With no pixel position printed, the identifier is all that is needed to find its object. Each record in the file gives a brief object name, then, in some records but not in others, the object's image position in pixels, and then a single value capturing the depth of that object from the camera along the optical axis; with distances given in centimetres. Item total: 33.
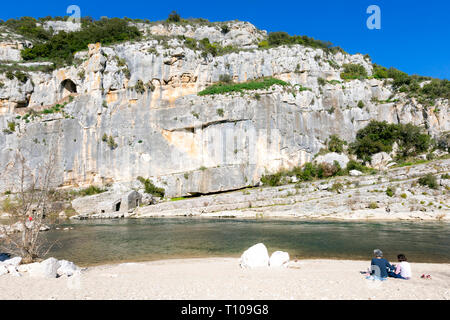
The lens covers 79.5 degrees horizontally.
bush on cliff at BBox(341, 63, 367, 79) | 4539
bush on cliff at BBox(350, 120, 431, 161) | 3719
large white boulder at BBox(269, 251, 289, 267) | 949
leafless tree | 967
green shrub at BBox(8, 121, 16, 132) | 3991
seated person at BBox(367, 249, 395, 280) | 755
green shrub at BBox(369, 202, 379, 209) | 2644
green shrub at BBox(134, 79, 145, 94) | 4103
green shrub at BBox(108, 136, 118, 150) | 4025
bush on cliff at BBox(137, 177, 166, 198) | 3772
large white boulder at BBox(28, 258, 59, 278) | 762
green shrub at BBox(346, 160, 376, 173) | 3597
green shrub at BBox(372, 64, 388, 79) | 4531
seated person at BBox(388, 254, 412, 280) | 762
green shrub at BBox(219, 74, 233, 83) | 4406
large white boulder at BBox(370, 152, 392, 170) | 3731
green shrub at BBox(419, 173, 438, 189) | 2695
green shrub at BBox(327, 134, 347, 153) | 4006
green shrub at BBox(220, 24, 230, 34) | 5691
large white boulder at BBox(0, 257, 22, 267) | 847
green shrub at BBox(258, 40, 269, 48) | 5132
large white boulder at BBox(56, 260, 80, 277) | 816
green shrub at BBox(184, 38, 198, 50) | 4444
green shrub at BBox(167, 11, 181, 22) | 6047
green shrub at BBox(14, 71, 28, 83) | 4194
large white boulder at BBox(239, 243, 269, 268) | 943
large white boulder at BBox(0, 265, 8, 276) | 777
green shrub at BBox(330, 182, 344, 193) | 2949
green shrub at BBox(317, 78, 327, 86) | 4334
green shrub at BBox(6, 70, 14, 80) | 4109
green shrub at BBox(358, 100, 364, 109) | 4225
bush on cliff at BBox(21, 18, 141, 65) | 4762
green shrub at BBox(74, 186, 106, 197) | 3783
